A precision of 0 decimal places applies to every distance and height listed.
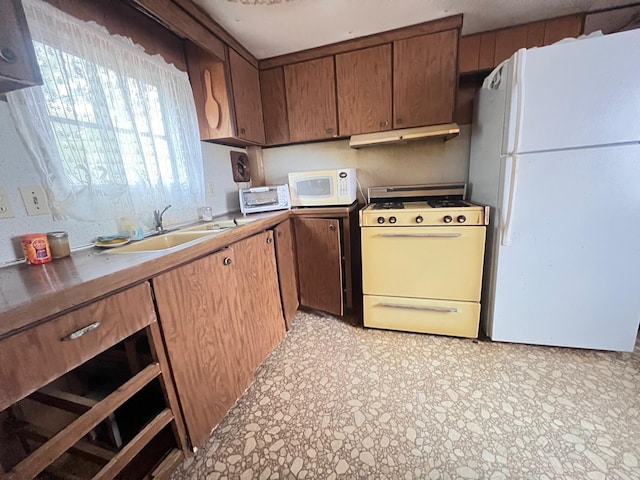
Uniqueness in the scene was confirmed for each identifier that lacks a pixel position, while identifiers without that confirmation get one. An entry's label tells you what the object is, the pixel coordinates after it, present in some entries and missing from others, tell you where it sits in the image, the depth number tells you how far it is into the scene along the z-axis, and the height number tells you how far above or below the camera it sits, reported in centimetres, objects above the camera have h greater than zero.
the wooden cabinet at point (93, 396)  61 -59
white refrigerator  132 -16
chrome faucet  148 -16
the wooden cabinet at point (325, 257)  194 -57
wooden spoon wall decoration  181 +54
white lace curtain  102 +34
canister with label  94 -17
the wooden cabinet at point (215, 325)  99 -62
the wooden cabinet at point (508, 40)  179 +90
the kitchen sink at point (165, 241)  129 -25
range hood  189 +30
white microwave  199 -5
